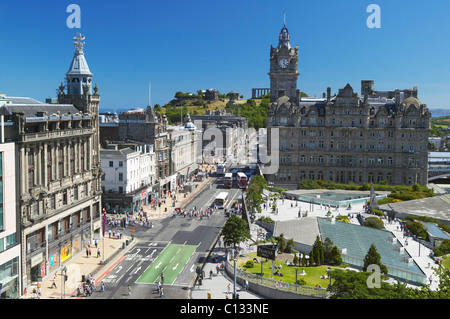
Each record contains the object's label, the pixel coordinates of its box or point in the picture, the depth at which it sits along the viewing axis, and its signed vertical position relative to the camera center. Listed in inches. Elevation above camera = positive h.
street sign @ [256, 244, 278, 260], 2214.7 -569.4
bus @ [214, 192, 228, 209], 3819.9 -570.0
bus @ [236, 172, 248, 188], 4650.6 -481.0
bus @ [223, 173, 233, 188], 4675.2 -490.2
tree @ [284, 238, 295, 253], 2461.9 -599.9
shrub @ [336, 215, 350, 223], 3100.4 -578.8
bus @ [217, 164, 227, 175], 5644.7 -459.8
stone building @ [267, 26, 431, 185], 4456.2 -69.8
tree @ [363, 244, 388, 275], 2050.0 -558.8
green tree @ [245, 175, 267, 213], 3247.5 -461.5
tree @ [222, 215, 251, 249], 2411.4 -509.3
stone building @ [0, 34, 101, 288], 1994.3 -197.5
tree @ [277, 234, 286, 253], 2456.9 -589.8
